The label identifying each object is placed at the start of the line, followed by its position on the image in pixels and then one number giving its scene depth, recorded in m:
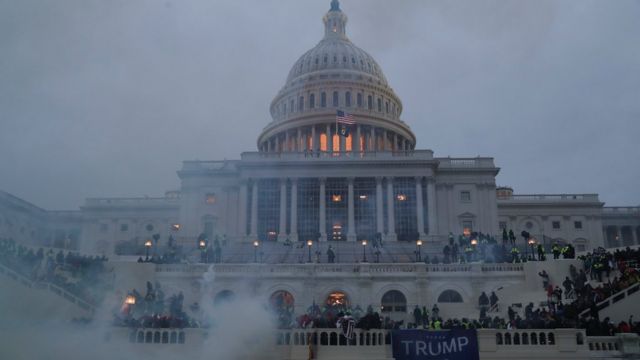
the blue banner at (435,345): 23.89
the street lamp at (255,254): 46.42
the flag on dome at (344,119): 74.75
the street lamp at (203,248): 44.04
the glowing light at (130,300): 29.33
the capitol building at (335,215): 40.28
